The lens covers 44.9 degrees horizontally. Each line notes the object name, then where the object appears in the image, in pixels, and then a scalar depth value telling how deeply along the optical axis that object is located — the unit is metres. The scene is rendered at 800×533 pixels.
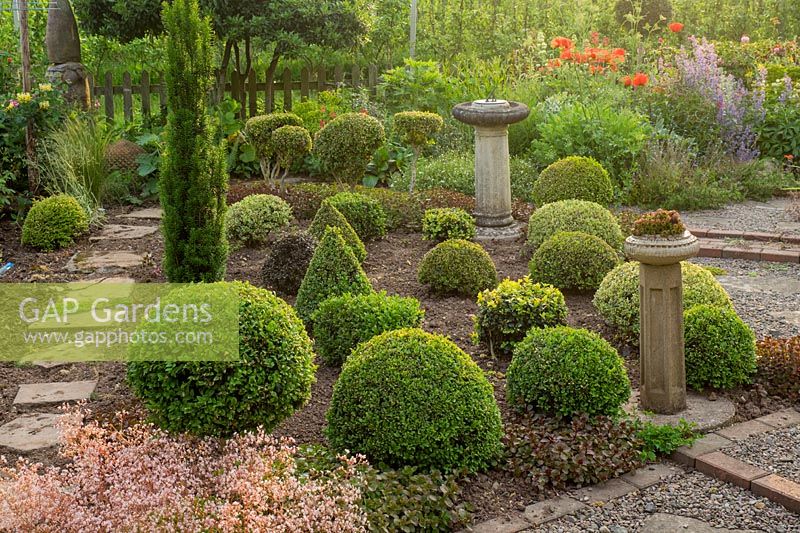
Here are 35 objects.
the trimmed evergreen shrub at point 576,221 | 7.55
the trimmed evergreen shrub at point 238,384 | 4.08
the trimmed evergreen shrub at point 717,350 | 5.23
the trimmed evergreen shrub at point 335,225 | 7.13
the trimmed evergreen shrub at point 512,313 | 5.75
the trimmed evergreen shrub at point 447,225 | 8.09
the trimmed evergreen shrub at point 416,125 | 8.82
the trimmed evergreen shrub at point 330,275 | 5.94
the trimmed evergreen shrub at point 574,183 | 8.43
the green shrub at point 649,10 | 17.38
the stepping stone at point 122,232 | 8.48
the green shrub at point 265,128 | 9.28
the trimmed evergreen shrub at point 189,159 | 5.79
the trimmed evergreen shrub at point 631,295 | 5.90
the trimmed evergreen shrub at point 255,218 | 8.08
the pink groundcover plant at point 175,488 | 3.45
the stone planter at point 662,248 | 4.71
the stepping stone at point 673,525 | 4.03
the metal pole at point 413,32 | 14.35
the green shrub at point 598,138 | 9.77
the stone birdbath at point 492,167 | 8.45
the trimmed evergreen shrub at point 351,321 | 5.49
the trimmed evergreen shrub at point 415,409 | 4.20
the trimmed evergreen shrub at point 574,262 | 6.75
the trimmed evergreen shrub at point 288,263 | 6.81
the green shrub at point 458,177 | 9.86
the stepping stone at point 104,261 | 7.53
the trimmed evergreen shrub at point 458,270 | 6.77
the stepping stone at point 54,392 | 5.17
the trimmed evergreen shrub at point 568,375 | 4.75
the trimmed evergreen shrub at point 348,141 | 8.51
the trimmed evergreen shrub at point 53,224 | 8.10
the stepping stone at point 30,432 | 4.65
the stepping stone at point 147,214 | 9.26
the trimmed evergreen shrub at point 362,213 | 8.12
